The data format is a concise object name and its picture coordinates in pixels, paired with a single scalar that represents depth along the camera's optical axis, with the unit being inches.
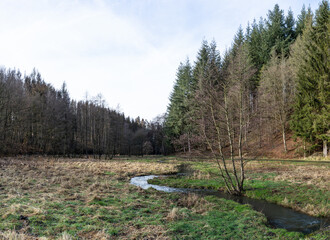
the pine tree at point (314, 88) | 1047.6
